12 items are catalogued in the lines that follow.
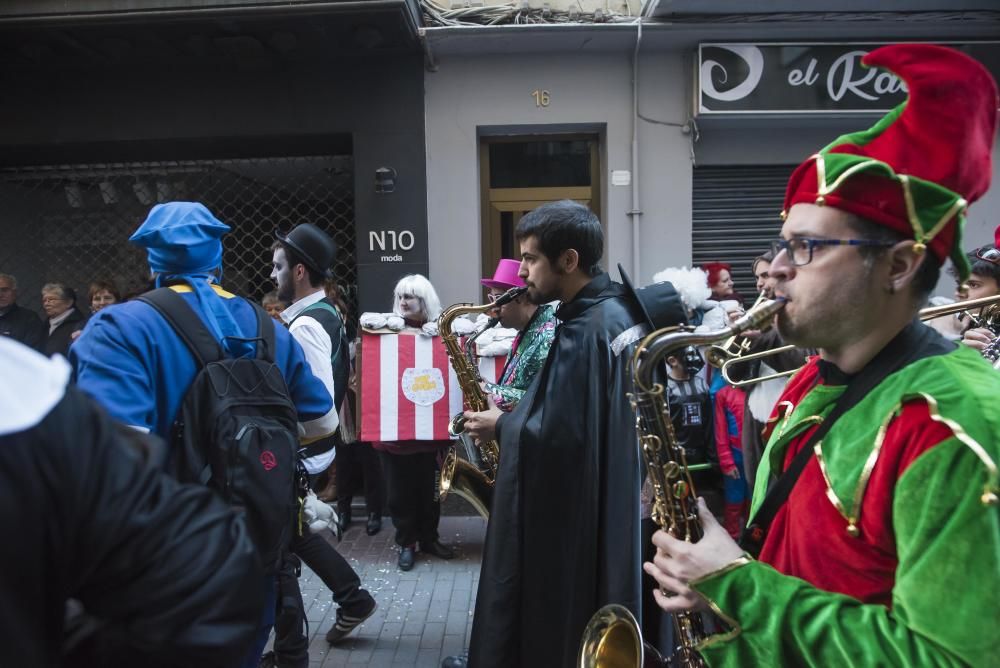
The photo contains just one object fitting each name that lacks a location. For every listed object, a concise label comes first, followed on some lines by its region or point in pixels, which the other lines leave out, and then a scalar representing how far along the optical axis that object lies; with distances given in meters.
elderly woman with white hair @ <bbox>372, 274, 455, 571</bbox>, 5.05
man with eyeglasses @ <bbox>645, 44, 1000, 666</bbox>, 1.08
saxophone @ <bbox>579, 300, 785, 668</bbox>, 1.65
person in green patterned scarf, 3.62
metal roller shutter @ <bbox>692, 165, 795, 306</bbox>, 6.77
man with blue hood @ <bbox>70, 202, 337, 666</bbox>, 2.09
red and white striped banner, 5.07
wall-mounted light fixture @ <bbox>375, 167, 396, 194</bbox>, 6.43
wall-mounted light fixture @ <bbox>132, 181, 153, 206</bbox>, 7.58
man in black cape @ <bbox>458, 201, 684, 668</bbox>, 2.55
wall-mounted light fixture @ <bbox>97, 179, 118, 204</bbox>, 7.65
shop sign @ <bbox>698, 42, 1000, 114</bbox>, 6.33
